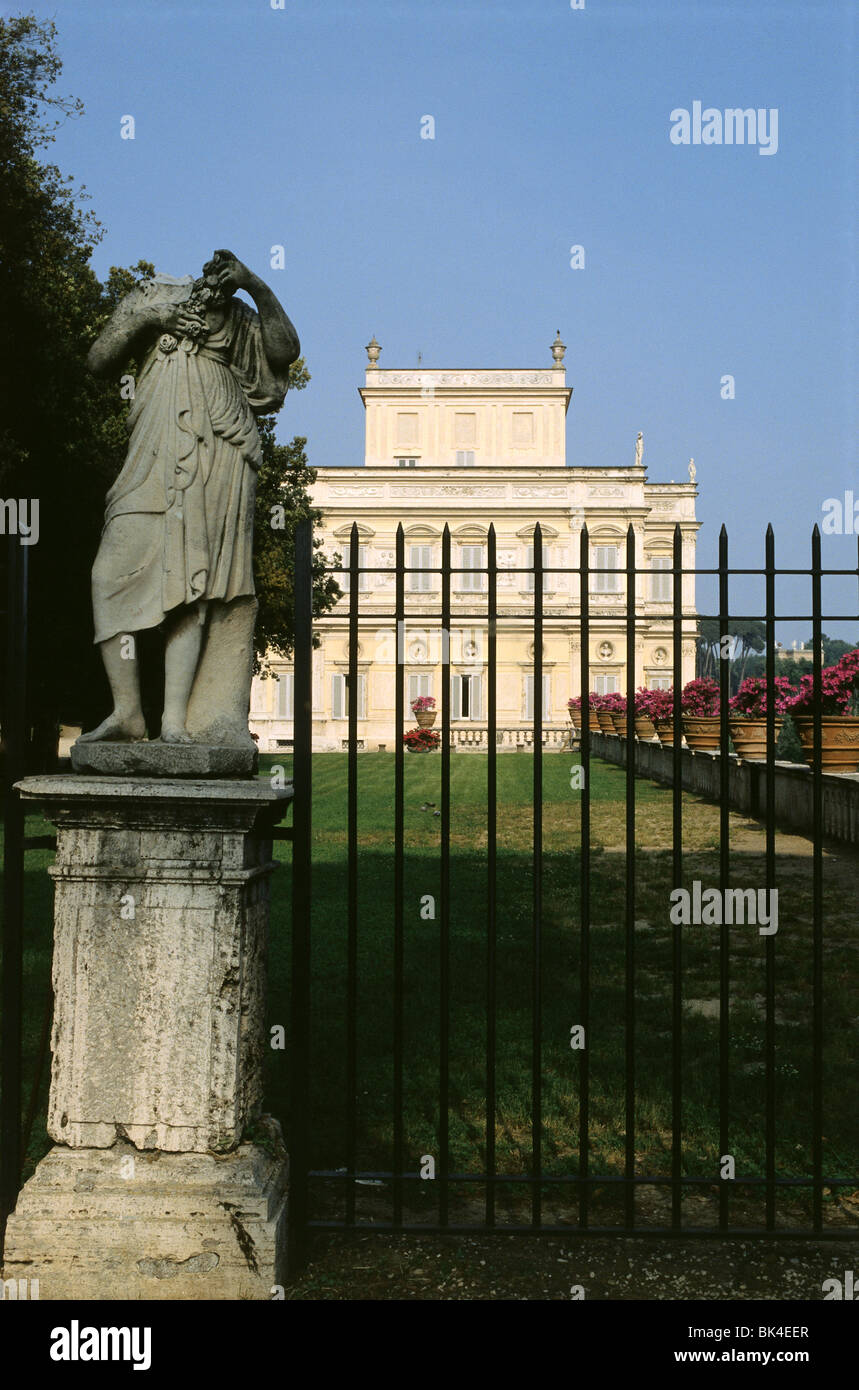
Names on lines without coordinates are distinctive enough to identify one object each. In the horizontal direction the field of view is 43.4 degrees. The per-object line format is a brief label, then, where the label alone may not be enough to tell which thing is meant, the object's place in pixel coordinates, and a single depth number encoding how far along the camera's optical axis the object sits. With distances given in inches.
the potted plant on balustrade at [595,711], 1002.6
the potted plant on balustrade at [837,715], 411.5
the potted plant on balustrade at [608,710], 999.6
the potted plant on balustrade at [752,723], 519.2
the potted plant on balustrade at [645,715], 851.4
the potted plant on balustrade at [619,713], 925.8
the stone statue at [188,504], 118.0
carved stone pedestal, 110.0
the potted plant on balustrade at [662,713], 696.2
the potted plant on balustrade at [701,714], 593.6
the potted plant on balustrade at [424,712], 1205.7
